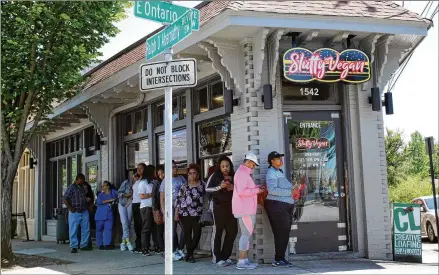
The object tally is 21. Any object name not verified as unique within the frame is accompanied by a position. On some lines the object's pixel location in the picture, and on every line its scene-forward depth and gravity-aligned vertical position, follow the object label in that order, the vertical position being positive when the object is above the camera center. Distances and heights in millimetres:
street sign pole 5176 +14
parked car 15953 -1108
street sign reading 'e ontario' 5586 +1912
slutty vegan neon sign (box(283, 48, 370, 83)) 8500 +1957
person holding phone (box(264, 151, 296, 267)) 8211 -326
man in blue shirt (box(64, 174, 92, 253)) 12344 -509
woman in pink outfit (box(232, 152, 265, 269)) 8047 -227
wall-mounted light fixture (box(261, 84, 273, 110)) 8531 +1444
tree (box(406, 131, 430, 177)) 55275 +2624
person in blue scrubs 12594 -585
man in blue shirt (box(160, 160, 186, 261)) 9350 -155
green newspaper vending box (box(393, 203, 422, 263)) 9484 -917
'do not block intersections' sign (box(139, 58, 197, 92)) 5422 +1187
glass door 9023 +98
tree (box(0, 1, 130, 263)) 10344 +2768
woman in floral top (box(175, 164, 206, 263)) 9078 -361
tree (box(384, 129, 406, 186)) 33500 +1785
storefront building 8484 +1426
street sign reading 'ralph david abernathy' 5496 +1645
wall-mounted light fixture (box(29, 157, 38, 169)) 18781 +1102
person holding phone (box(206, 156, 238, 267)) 8523 -374
